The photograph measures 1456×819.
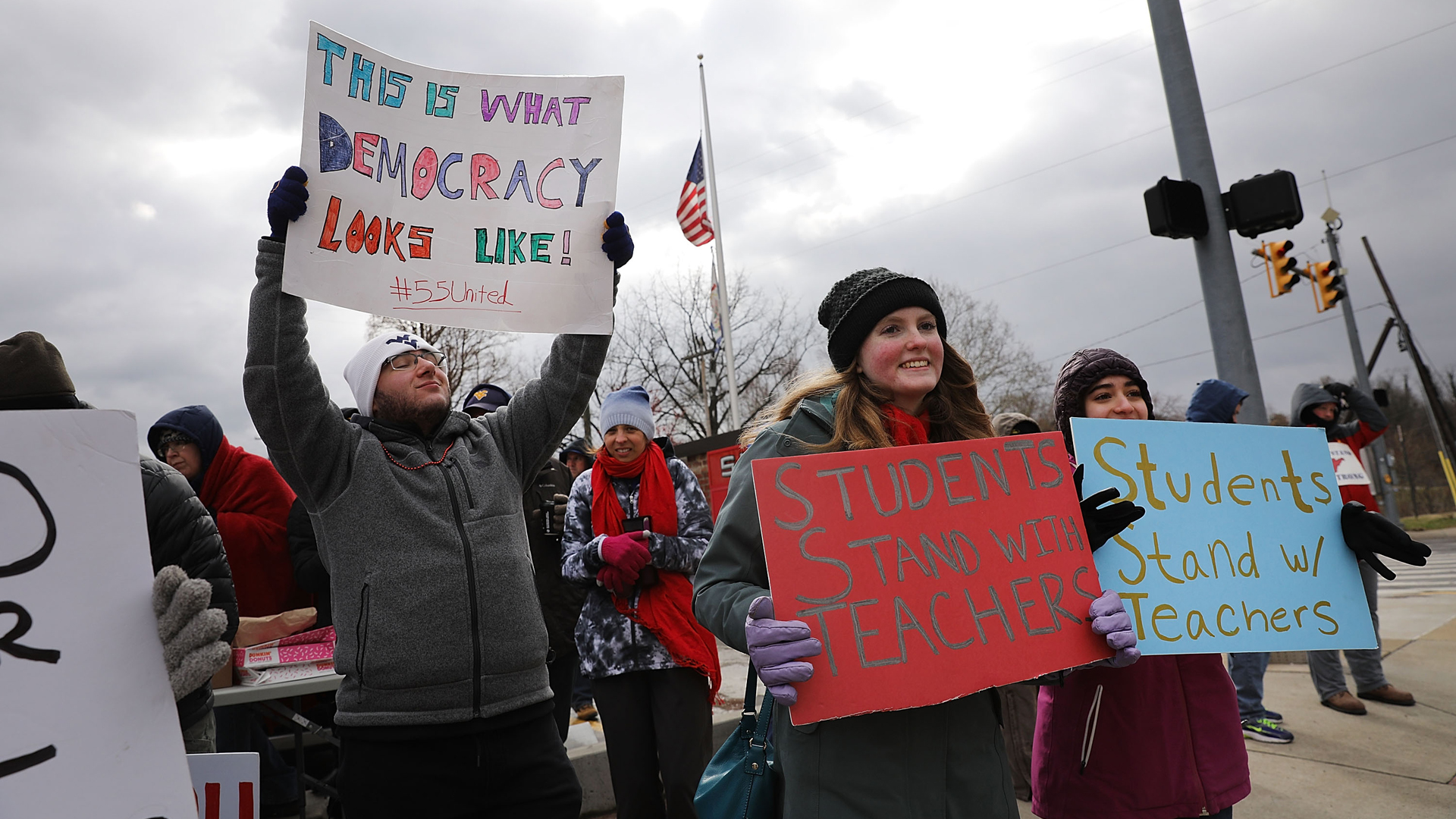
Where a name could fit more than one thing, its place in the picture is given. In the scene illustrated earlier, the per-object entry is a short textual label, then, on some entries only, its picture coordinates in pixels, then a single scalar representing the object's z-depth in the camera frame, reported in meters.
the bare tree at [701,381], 29.81
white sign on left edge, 1.28
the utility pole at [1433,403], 27.17
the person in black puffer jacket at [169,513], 2.05
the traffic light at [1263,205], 5.39
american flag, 17.55
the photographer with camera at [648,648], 3.46
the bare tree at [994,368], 31.31
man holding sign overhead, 2.18
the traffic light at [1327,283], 13.74
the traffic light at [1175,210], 5.48
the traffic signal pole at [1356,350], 15.50
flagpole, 18.62
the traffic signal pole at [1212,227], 5.48
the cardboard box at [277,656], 3.62
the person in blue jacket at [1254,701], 4.83
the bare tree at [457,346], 21.17
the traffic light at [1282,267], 8.98
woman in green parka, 1.69
